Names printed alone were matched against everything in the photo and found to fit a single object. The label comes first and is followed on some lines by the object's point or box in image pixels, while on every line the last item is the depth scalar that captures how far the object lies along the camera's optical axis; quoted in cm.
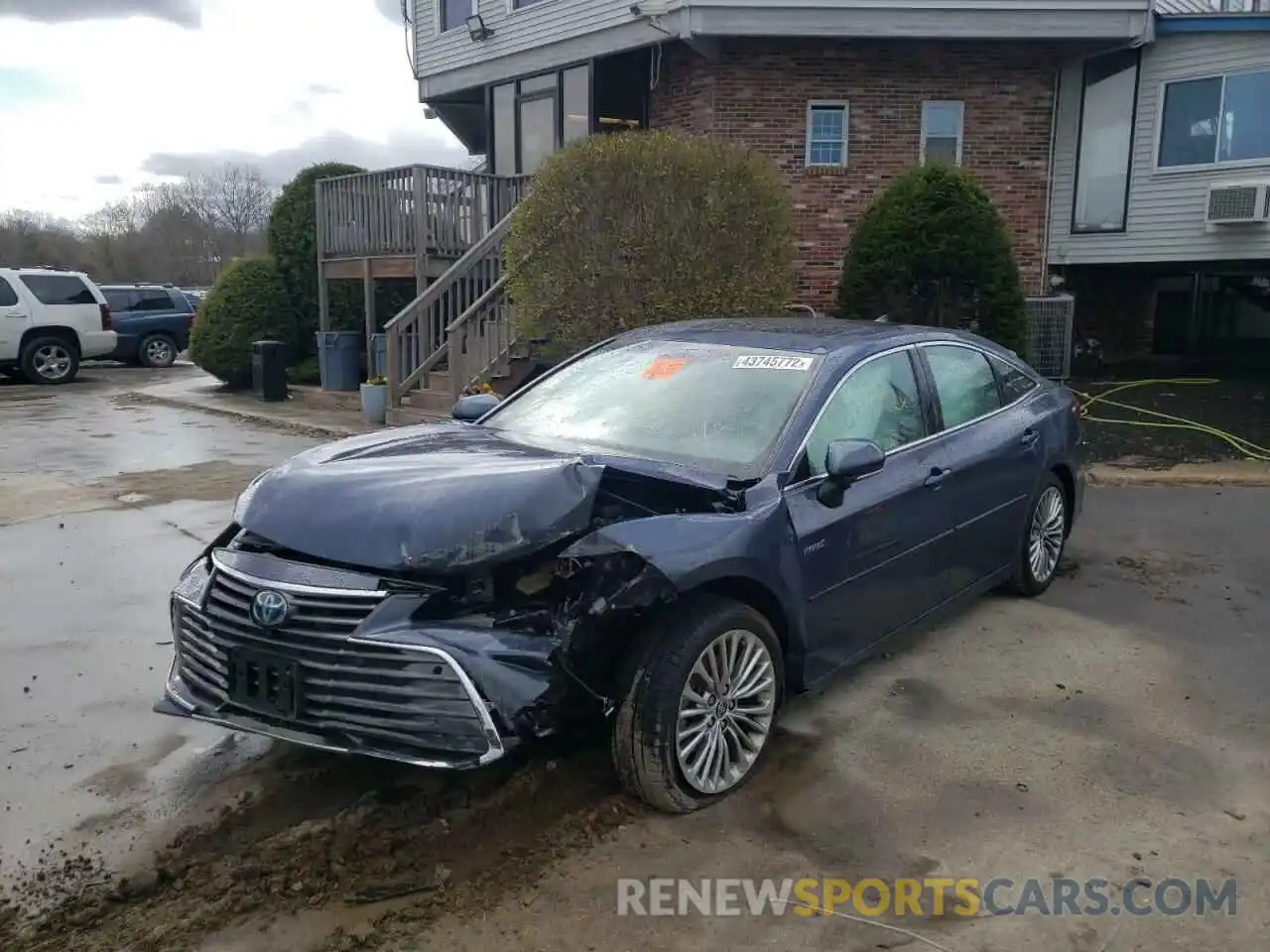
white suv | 1783
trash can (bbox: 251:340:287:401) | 1519
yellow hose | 976
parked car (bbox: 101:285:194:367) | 2153
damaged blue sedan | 316
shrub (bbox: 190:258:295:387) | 1630
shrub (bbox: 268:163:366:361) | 1631
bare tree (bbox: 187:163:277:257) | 7512
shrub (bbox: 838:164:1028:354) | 1105
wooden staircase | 1207
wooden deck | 1389
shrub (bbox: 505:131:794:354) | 980
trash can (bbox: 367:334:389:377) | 1412
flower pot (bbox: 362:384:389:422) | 1252
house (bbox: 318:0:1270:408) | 1302
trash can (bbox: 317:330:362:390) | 1530
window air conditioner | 1276
